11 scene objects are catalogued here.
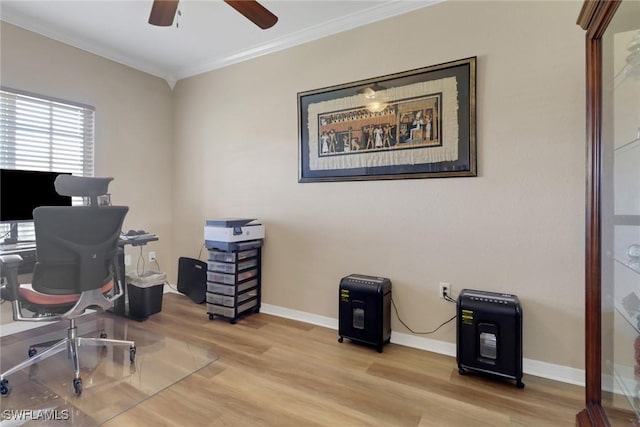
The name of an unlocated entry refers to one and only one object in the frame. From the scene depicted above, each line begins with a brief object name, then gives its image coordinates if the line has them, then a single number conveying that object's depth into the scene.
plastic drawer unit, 2.76
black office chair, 1.73
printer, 2.71
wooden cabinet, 1.36
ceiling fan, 1.85
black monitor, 2.36
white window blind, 2.55
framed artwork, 2.16
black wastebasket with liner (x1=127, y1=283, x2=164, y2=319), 2.84
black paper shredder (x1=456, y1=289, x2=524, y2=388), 1.80
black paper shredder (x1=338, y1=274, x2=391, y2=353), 2.23
